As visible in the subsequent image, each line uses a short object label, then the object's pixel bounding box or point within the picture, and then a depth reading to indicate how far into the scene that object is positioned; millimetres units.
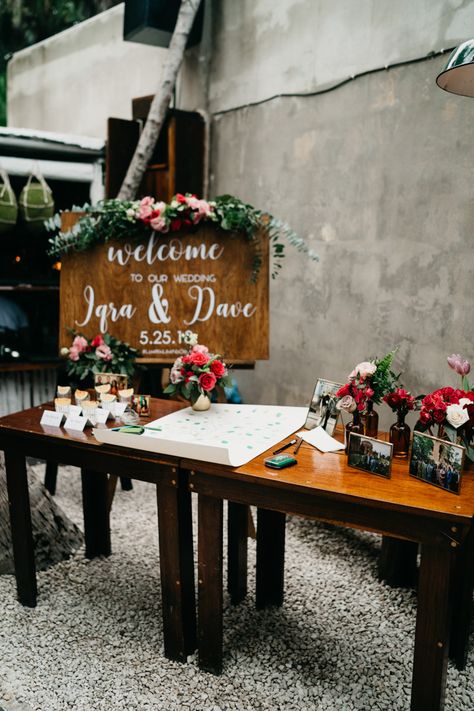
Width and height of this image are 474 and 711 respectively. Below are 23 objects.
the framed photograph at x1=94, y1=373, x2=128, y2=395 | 2981
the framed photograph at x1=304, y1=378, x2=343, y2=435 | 2551
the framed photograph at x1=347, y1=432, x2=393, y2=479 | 2088
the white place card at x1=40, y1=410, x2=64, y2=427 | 2732
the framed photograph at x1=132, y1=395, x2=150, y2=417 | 2816
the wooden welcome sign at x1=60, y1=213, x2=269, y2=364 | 3381
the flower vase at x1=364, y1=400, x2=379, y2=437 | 2398
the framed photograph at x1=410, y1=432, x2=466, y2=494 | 1954
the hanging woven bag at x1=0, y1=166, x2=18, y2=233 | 4586
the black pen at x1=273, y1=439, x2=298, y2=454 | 2342
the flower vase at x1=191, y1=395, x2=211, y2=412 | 2812
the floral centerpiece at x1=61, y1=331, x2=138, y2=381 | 3287
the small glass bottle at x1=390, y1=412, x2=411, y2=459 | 2326
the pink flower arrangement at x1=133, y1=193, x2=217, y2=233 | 3279
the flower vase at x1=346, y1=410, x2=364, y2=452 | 2377
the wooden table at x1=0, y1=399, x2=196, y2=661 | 2395
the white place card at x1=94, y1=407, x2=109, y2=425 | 2691
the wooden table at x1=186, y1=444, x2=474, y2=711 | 1871
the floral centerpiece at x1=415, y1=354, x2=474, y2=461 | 2127
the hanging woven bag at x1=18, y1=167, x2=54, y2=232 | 4711
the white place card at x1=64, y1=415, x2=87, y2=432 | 2662
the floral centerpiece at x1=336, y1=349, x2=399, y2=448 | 2334
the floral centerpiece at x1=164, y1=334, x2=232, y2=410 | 2746
